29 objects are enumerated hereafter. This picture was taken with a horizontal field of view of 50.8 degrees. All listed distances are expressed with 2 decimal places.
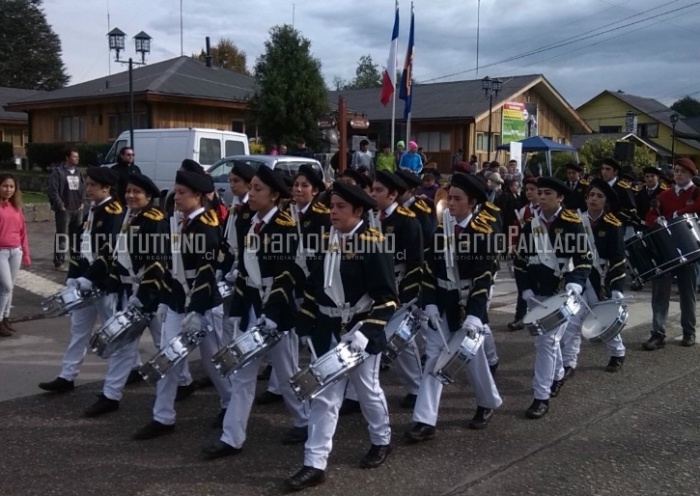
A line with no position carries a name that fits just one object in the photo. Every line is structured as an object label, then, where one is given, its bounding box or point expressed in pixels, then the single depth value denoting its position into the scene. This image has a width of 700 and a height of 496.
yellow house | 60.97
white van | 18.14
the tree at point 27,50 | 67.94
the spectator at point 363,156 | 19.00
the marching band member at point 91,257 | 6.62
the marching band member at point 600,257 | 7.34
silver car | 15.63
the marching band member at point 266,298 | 5.24
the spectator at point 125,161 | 12.90
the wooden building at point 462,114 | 36.59
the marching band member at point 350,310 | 4.79
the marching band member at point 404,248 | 6.34
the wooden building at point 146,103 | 27.31
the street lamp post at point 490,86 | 30.76
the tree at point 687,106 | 109.43
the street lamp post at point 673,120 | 45.97
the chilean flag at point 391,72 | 18.94
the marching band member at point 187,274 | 5.61
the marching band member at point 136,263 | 6.01
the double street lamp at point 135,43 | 19.44
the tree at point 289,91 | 25.61
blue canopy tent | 23.80
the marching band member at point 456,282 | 5.62
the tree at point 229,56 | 70.81
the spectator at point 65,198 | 12.94
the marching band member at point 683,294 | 8.75
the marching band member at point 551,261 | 6.36
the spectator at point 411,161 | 18.16
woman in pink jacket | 8.59
